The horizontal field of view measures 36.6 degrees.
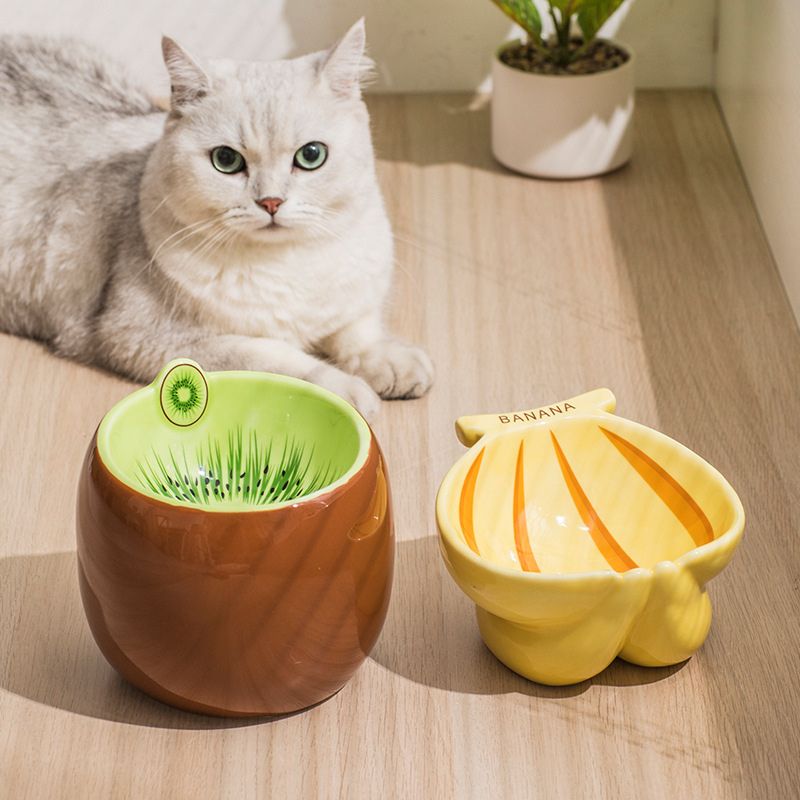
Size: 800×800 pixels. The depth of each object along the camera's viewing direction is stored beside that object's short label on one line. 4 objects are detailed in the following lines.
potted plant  1.93
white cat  1.41
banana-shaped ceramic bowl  0.98
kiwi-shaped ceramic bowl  0.93
